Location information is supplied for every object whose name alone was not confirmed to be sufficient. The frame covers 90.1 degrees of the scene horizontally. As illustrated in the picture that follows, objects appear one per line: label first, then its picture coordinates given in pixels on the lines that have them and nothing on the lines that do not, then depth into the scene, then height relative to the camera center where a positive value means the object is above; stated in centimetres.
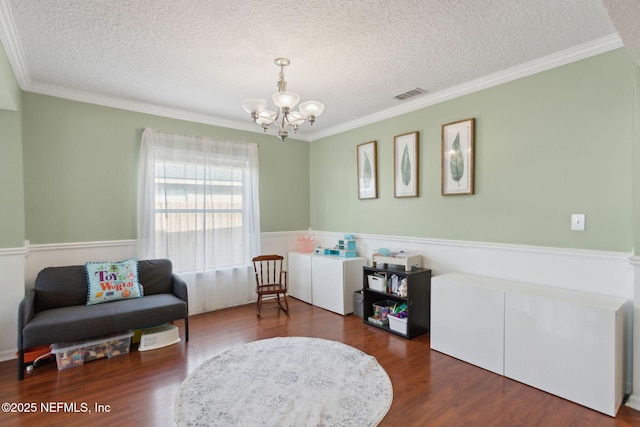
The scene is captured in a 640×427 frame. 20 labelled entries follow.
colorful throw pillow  320 -73
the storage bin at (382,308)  362 -116
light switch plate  254 -13
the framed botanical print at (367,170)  425 +52
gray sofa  258 -91
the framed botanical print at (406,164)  375 +53
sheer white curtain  384 -2
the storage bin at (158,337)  313 -127
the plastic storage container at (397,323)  337 -124
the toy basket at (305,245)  503 -57
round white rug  198 -129
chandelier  243 +79
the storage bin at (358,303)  397 -120
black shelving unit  333 -97
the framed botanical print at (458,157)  322 +52
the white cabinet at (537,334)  212 -98
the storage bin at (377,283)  366 -87
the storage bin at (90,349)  274 -124
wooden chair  415 -100
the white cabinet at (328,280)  410 -97
